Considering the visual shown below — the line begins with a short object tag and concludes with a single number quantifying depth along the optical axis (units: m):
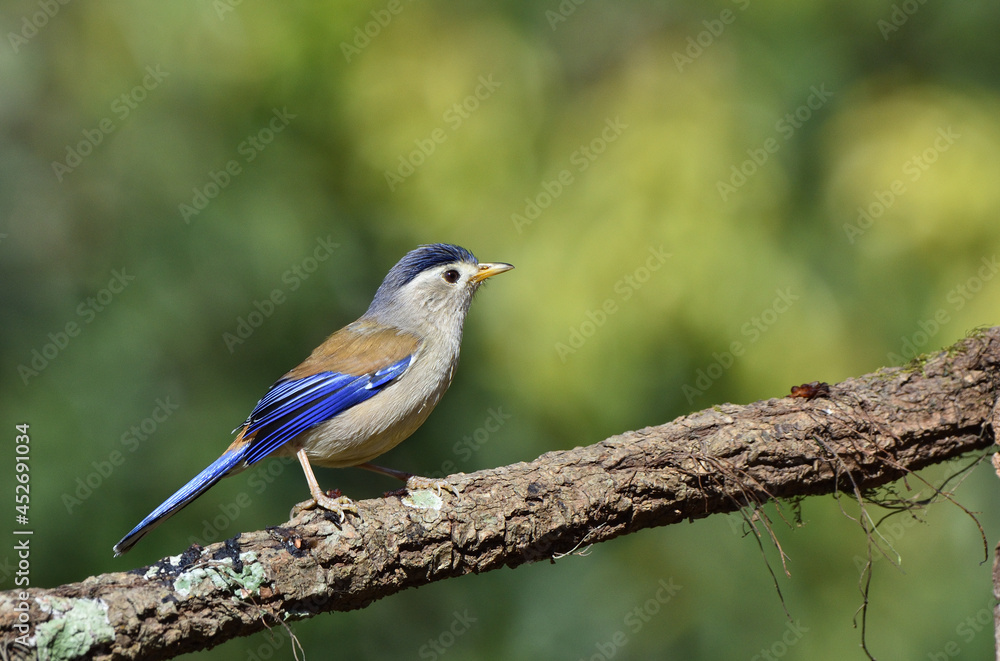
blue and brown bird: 9.71
